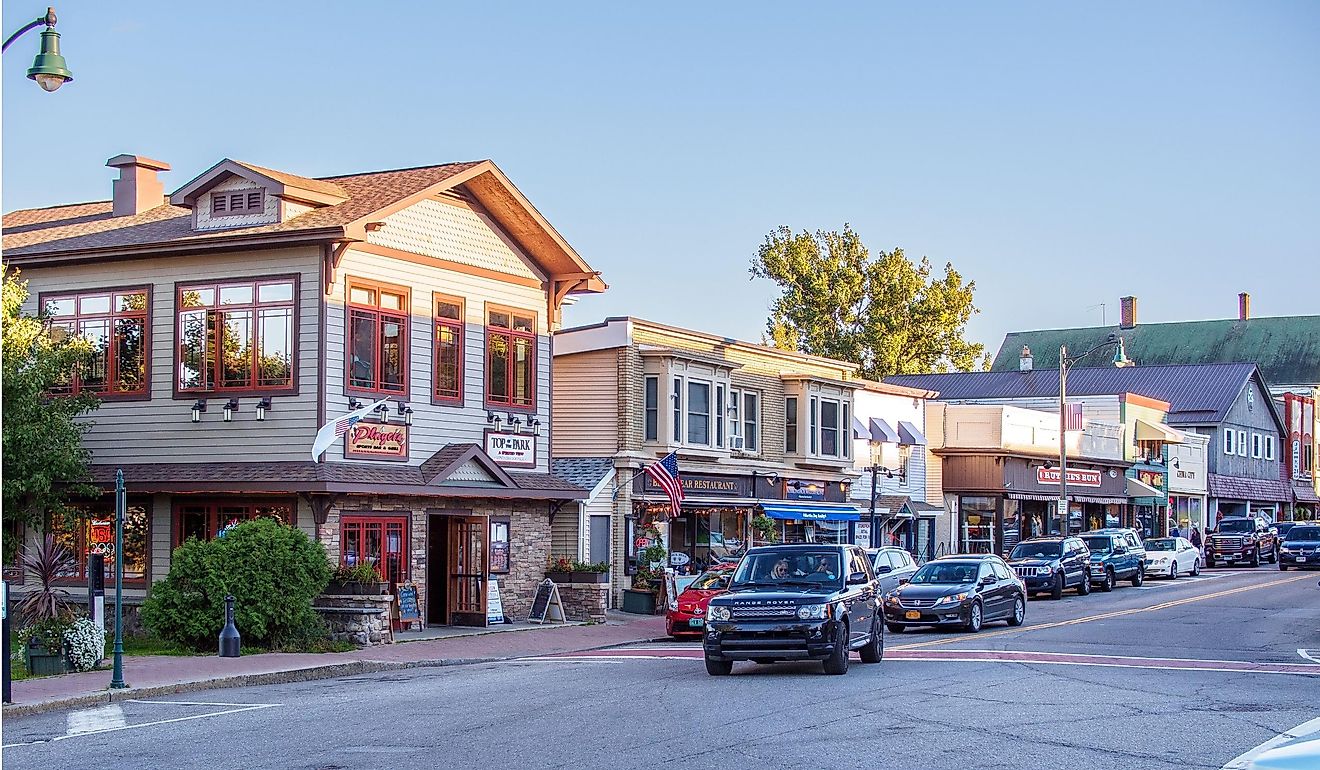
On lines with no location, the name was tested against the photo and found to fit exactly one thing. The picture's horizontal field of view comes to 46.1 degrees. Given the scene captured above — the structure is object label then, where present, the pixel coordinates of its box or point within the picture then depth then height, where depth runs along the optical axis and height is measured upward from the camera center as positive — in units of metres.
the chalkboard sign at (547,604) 31.72 -2.57
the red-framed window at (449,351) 30.12 +2.50
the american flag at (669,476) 35.28 +0.04
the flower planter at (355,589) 26.03 -1.84
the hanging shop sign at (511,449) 31.33 +0.60
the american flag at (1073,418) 60.34 +2.27
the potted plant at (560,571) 32.72 -1.95
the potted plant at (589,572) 32.53 -1.97
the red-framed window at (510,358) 31.61 +2.48
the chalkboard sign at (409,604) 28.75 -2.33
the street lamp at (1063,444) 52.47 +1.10
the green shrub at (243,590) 24.25 -1.74
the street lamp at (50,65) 16.12 +4.32
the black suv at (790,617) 20.05 -1.81
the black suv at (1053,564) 41.06 -2.37
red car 28.62 -2.43
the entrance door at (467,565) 31.05 -1.73
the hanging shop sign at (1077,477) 58.48 -0.03
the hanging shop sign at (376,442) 27.84 +0.68
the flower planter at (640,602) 35.12 -2.82
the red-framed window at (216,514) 27.59 -0.62
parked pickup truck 61.53 -2.68
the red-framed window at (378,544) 27.83 -1.19
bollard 23.59 -2.43
